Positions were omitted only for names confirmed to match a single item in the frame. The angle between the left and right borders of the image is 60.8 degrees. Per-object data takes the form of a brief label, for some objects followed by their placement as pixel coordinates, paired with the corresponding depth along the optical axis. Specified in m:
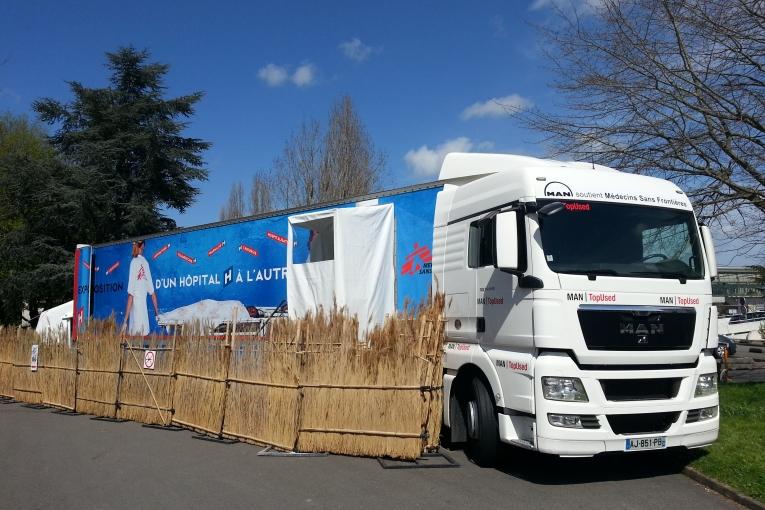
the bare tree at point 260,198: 34.91
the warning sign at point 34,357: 13.79
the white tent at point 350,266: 9.76
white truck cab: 6.18
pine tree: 30.27
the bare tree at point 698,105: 9.79
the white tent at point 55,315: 24.62
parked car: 20.27
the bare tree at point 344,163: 29.23
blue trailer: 9.47
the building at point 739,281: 11.14
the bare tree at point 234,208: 38.91
